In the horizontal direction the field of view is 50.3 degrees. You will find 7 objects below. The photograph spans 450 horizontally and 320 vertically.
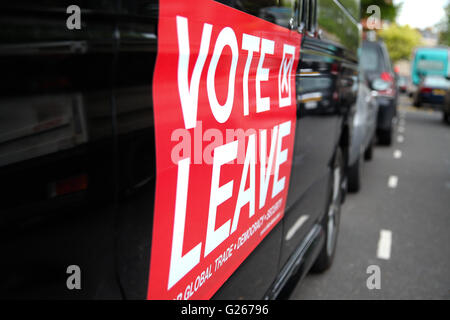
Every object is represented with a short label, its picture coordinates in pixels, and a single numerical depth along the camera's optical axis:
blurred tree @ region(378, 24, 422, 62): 67.81
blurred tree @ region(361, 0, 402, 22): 27.61
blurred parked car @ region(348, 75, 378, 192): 5.53
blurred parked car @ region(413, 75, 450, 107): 18.44
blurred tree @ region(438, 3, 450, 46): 59.00
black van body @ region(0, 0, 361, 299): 0.73
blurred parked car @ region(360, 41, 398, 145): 8.86
